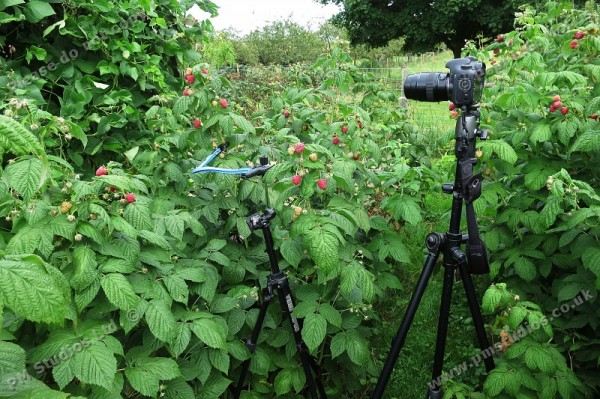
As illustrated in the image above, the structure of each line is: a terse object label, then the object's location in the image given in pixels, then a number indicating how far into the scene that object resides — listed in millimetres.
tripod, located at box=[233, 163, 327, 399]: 1742
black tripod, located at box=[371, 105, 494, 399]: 1670
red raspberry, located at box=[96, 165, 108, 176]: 1555
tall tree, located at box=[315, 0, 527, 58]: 18844
